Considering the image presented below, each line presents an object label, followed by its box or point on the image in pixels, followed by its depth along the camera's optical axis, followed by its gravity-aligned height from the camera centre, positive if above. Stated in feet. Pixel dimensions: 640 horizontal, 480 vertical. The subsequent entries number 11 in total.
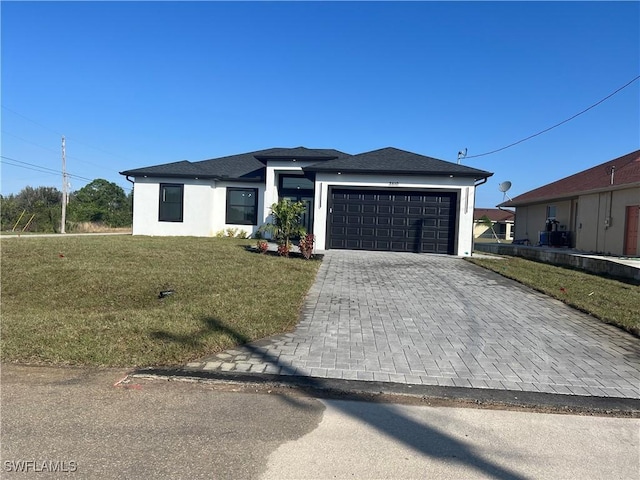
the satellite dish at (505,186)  82.33 +10.17
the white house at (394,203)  51.52 +3.75
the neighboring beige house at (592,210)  53.98 +4.82
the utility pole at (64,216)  105.70 +0.26
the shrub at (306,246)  41.45 -1.77
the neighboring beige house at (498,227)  169.04 +3.89
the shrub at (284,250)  42.42 -2.32
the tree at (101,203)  129.39 +7.61
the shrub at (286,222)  43.39 +0.58
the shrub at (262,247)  42.50 -2.12
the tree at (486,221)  138.61 +5.16
